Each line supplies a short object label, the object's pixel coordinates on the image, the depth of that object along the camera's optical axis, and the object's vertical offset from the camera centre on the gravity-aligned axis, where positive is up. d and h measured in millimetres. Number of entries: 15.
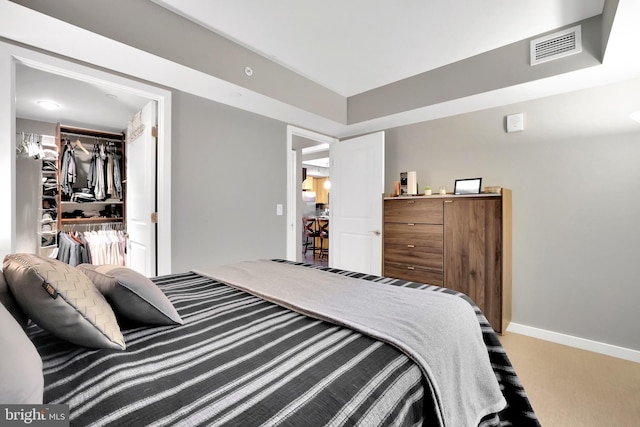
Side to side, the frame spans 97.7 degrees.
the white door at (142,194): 2447 +152
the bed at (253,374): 592 -418
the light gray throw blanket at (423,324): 895 -415
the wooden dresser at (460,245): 2520 -353
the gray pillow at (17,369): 449 -279
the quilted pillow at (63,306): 761 -269
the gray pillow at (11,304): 841 -286
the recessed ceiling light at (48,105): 3021 +1161
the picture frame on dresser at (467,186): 2793 +249
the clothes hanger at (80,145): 3898 +902
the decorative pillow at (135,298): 945 -303
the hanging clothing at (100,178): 3922 +450
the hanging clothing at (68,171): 3699 +522
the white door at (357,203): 3418 +89
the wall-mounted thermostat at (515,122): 2674 +848
